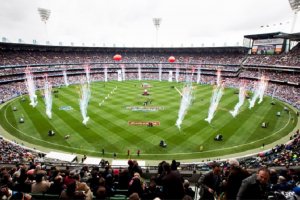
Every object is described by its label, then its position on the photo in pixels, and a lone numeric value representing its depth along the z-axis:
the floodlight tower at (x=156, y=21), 127.81
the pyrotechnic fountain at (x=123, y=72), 102.73
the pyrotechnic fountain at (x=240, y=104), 49.38
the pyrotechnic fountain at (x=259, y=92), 56.47
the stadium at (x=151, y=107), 32.44
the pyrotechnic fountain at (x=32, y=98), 55.93
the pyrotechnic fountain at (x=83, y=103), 42.60
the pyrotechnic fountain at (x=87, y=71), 93.11
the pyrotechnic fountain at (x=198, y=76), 96.53
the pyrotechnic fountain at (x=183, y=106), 40.67
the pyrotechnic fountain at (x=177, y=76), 99.03
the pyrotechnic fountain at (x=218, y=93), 44.44
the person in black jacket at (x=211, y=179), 8.41
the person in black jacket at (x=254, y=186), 6.03
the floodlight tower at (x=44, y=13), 98.55
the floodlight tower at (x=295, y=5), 71.44
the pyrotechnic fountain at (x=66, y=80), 85.80
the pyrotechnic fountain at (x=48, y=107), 46.71
